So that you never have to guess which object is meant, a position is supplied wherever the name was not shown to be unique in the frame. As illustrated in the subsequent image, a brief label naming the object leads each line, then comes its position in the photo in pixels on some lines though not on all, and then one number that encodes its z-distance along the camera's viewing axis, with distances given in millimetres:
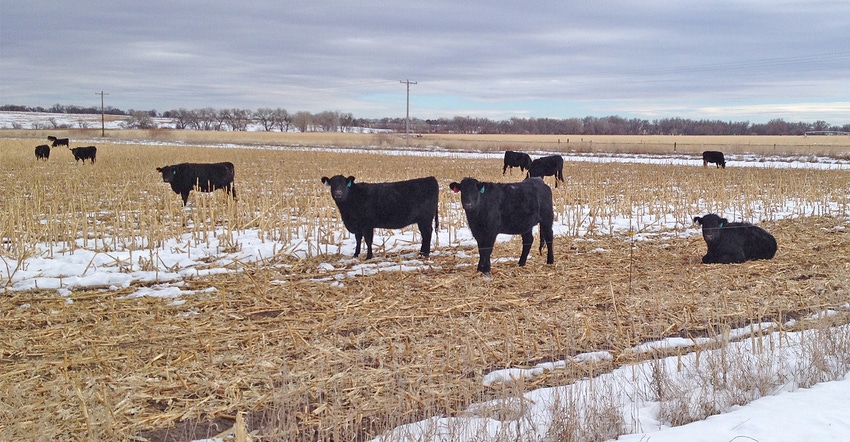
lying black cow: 9727
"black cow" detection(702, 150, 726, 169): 32438
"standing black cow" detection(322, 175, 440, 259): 10297
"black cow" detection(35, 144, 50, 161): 32469
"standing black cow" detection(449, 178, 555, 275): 9117
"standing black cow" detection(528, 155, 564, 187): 23603
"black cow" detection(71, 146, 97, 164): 30469
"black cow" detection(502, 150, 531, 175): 27219
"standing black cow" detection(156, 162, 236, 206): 16391
